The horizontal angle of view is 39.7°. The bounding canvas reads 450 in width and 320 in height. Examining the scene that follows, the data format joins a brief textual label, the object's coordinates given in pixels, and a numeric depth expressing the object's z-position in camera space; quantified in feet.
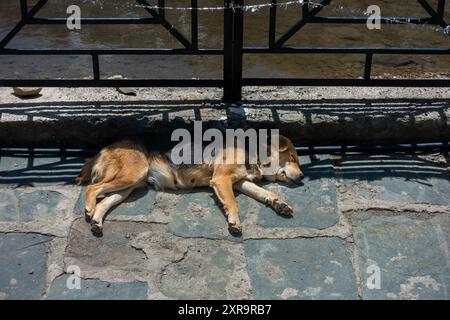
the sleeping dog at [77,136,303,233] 14.98
